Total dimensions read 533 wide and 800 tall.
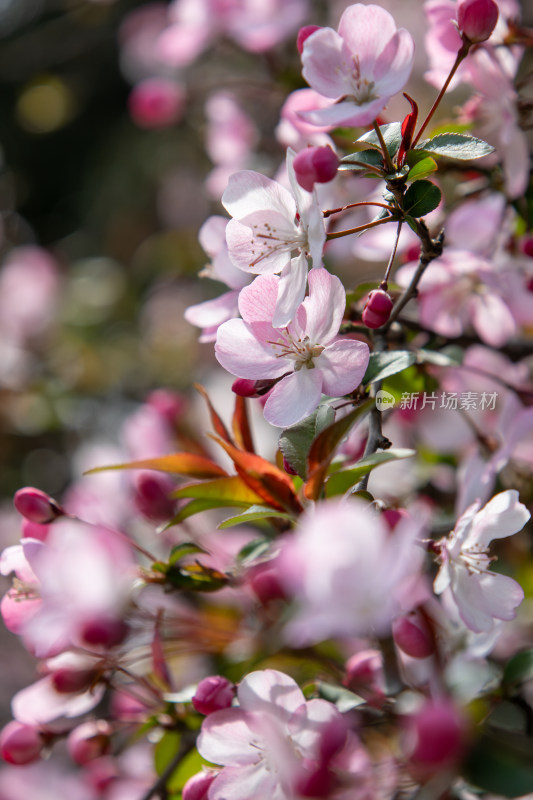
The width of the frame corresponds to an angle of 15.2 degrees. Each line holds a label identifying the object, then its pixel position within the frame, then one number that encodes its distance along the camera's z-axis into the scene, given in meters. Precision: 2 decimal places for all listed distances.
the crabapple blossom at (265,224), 0.56
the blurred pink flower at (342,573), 0.48
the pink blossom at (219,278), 0.58
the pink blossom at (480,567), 0.54
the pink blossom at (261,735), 0.53
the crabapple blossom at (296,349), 0.54
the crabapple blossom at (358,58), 0.55
